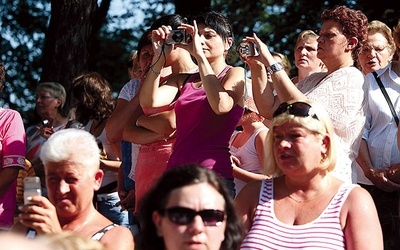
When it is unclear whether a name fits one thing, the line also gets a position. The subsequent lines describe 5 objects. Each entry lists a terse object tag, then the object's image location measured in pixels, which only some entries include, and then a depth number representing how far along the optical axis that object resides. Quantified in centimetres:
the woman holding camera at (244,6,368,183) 981
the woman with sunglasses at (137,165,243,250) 684
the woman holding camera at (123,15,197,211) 1051
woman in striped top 832
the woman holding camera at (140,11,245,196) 972
